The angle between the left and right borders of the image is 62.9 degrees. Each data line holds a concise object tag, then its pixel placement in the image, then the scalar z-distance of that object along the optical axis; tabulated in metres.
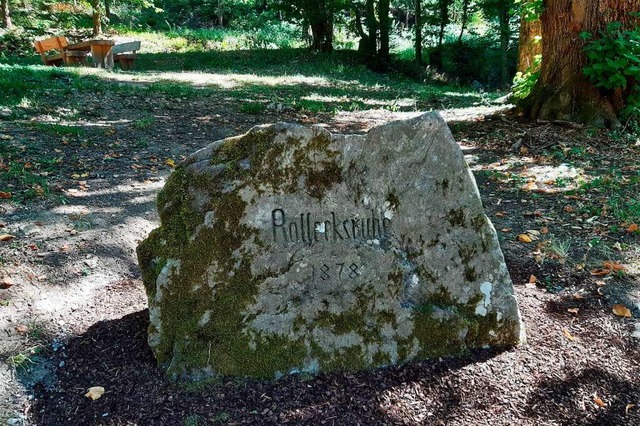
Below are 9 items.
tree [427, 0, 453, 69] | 24.38
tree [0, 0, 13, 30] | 22.36
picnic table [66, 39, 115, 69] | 14.38
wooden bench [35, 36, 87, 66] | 14.59
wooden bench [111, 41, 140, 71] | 15.24
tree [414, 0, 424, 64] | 22.91
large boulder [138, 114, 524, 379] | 3.00
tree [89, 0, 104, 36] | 18.69
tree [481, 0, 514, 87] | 20.33
